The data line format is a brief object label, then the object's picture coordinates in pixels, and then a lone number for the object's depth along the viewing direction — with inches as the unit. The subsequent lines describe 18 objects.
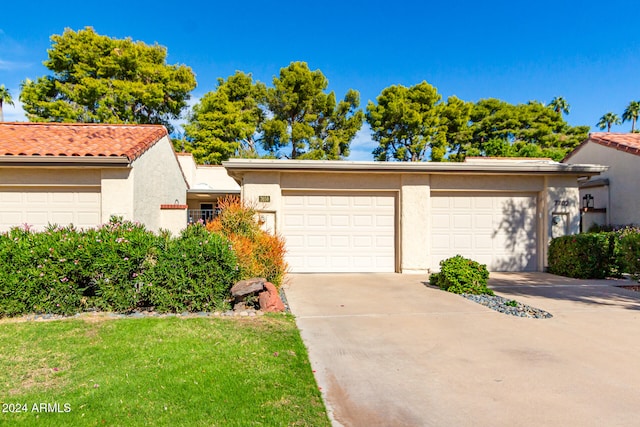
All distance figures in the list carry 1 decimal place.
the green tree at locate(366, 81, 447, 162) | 1115.3
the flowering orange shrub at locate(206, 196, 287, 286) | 279.6
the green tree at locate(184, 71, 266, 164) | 1000.2
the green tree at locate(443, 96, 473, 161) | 1159.0
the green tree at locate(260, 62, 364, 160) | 1047.0
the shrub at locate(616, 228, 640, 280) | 347.9
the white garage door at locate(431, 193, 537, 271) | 450.3
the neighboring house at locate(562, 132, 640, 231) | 518.9
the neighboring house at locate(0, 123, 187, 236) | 365.4
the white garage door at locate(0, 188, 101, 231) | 377.1
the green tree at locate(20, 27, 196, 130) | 944.3
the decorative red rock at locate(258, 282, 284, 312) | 251.4
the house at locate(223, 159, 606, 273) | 429.1
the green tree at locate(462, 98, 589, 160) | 1211.2
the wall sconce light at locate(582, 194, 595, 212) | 590.2
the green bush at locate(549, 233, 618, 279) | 393.7
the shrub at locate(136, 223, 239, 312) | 245.0
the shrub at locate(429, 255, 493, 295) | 317.4
